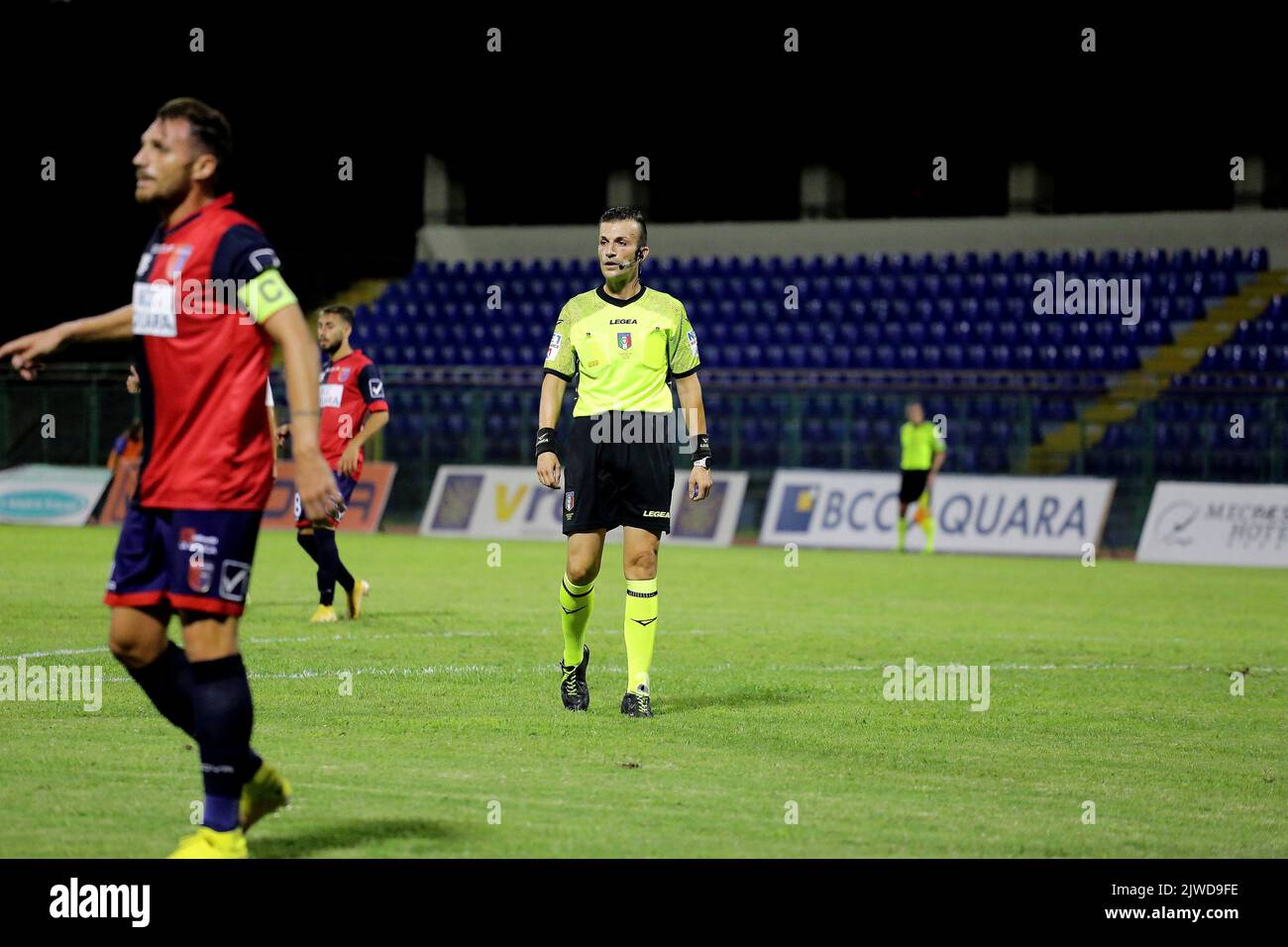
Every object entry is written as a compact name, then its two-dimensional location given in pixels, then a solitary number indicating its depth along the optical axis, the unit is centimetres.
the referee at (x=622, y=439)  899
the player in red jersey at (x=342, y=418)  1344
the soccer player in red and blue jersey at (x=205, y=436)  540
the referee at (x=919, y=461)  2553
